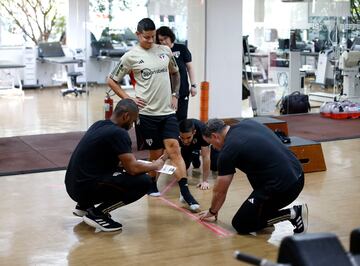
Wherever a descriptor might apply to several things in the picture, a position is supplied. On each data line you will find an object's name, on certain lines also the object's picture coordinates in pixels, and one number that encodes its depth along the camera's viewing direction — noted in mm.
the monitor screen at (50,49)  14234
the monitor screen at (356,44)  11305
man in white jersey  5281
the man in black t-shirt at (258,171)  4184
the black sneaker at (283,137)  6523
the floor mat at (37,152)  6746
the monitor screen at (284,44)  11367
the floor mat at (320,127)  8602
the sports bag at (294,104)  10844
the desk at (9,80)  13766
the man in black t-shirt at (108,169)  4398
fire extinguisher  8438
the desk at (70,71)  13227
